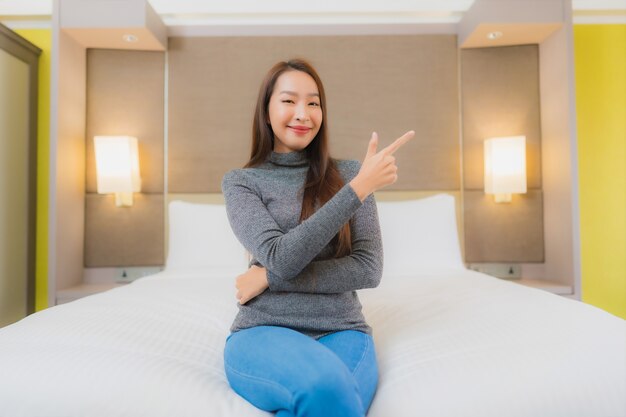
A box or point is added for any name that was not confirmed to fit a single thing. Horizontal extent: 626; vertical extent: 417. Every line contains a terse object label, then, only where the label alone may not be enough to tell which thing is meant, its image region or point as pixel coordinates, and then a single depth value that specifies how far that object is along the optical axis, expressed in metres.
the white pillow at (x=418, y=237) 2.37
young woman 0.90
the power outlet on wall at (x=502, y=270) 2.81
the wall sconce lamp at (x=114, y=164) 2.65
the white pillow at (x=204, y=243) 2.44
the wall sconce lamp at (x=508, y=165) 2.67
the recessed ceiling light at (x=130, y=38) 2.63
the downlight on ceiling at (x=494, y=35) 2.68
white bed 0.93
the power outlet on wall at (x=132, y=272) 2.78
